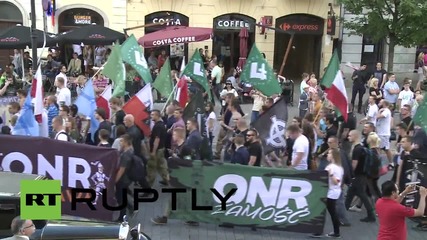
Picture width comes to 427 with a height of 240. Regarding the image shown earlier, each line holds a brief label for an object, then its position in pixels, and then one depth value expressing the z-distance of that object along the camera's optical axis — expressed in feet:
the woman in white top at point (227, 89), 47.90
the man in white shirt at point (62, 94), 41.96
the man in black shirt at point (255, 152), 30.72
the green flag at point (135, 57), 42.68
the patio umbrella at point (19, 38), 62.23
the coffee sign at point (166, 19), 83.51
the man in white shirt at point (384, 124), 41.11
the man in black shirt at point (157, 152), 33.99
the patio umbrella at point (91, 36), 64.90
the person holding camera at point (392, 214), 21.94
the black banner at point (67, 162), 28.27
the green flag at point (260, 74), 42.60
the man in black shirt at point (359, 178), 30.30
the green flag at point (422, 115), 32.76
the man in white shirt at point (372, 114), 42.37
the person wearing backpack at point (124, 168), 28.63
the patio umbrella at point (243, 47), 70.33
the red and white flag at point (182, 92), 43.01
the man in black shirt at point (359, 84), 61.98
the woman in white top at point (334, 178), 27.99
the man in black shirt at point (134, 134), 33.37
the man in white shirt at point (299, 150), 31.27
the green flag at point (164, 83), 43.73
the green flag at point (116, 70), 39.91
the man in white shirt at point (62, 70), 61.00
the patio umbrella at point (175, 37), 64.44
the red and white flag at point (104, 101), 38.81
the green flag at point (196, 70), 44.52
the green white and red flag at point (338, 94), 37.35
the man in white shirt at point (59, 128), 31.12
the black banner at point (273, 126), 34.60
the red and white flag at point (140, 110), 37.01
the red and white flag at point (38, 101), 35.06
